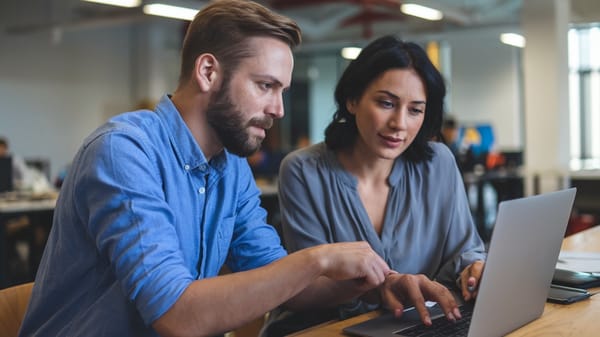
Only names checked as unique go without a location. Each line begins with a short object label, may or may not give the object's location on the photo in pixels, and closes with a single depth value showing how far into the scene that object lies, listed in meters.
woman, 1.86
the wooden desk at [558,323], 1.25
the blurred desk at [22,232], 5.52
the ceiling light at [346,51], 12.23
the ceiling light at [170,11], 7.42
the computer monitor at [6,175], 6.20
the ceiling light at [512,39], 11.40
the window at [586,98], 12.20
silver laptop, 1.06
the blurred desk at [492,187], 8.32
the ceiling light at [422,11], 8.19
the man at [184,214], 1.10
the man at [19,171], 7.08
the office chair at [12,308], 1.36
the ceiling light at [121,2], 6.67
